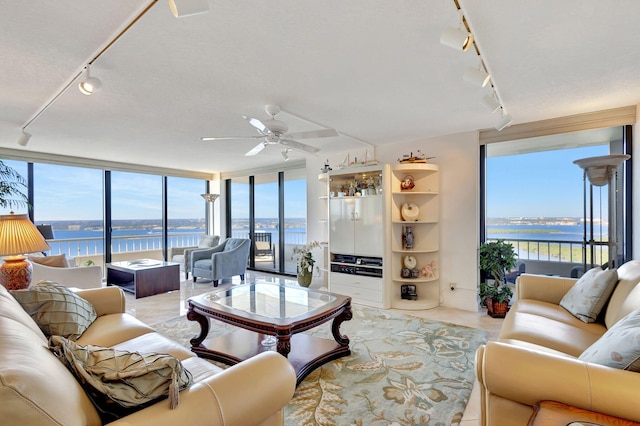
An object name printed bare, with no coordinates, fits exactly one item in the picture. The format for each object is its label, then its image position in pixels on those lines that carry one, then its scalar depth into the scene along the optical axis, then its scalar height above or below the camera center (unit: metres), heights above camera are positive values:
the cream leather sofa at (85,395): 0.73 -0.61
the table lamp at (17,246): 2.16 -0.24
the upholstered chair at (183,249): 6.21 -0.77
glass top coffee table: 2.29 -0.86
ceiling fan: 2.87 +0.76
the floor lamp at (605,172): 2.64 +0.32
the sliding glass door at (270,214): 6.31 -0.06
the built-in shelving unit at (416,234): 4.22 -0.35
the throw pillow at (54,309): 1.84 -0.60
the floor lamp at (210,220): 7.65 -0.22
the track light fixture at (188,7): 1.25 +0.84
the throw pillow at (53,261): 3.67 -0.57
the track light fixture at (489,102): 2.47 +0.86
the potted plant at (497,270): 3.68 -0.74
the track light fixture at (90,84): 2.12 +0.89
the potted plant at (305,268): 5.03 -0.94
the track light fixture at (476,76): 2.02 +0.88
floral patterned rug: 1.90 -1.26
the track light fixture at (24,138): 3.43 +0.84
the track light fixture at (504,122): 2.87 +0.82
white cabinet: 4.25 -0.22
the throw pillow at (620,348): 1.21 -0.59
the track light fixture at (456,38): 1.57 +0.89
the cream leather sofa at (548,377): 1.14 -0.71
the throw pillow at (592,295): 2.15 -0.62
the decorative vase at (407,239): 4.30 -0.41
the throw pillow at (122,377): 0.99 -0.55
